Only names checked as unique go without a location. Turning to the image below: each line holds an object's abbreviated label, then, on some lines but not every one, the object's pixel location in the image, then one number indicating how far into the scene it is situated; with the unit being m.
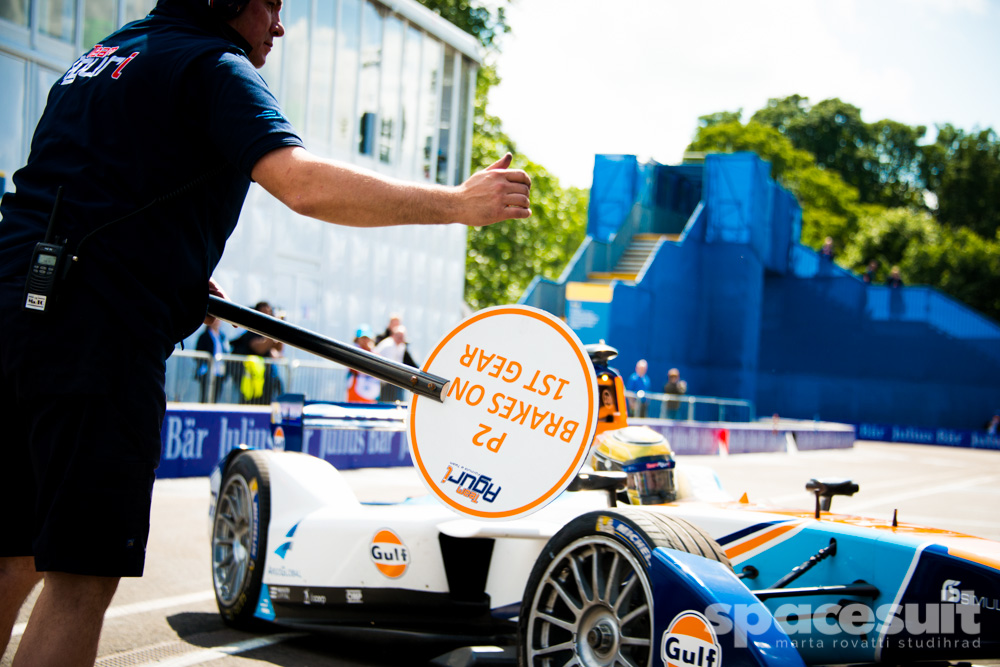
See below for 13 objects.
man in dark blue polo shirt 1.91
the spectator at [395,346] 11.61
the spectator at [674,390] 20.95
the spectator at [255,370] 11.75
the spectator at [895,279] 42.19
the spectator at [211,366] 11.33
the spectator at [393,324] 11.93
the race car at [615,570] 2.86
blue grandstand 30.59
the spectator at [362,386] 11.78
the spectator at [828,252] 43.34
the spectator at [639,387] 18.42
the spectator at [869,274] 43.31
